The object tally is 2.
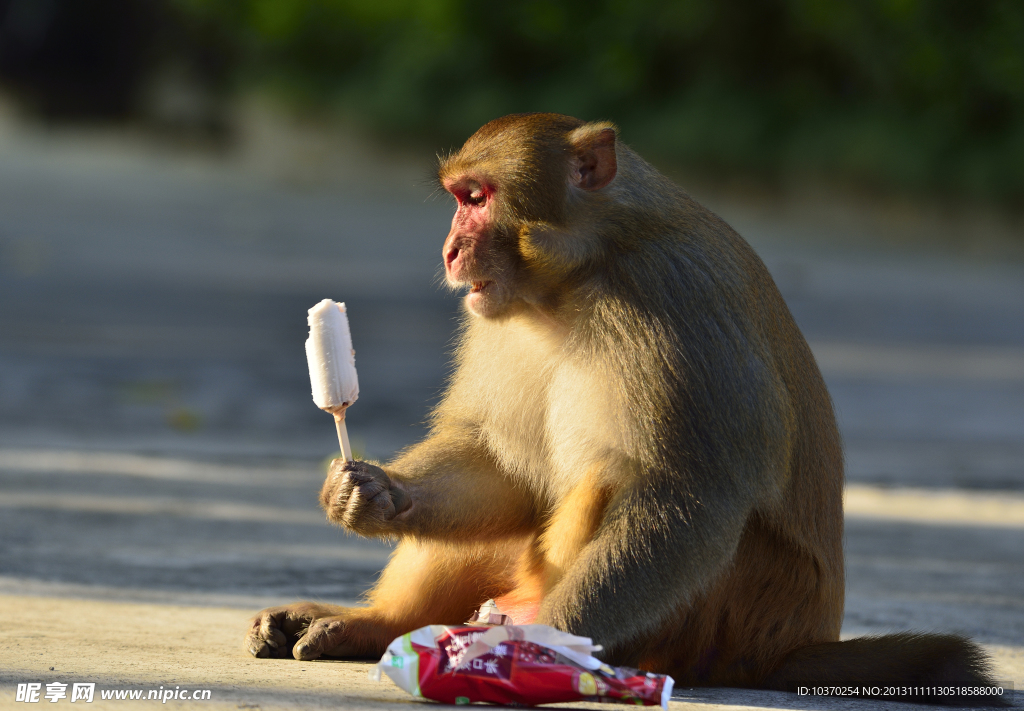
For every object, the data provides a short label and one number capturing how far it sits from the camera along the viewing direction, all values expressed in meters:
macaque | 7.10
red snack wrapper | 6.48
